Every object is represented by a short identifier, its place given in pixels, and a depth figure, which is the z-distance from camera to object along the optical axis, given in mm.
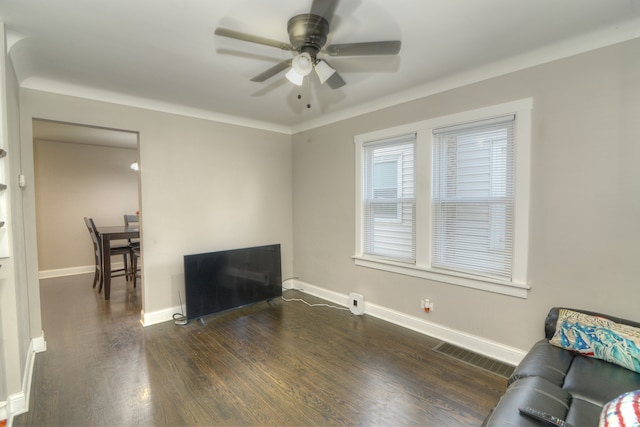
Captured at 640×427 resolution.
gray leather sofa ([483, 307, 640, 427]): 1312
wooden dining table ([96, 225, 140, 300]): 4083
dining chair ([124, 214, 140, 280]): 4666
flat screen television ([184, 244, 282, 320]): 3201
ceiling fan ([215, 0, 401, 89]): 1671
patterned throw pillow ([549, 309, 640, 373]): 1645
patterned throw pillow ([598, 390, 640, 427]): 984
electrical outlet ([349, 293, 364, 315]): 3496
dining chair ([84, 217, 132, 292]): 4434
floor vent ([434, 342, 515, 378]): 2346
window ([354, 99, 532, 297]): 2410
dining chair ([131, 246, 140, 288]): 4583
